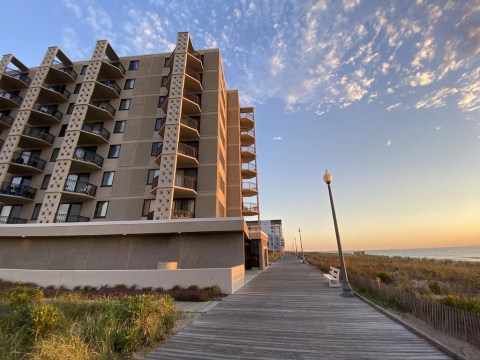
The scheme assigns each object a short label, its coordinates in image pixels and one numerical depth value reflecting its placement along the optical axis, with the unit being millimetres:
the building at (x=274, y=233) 114750
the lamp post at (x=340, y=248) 10406
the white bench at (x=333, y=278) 12836
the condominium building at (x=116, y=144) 19984
